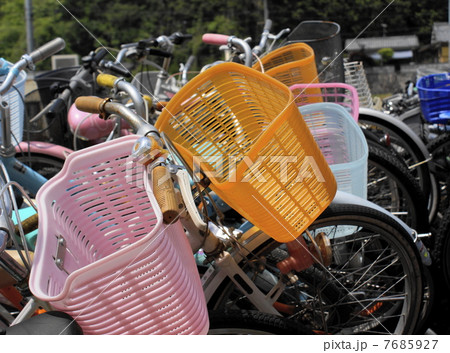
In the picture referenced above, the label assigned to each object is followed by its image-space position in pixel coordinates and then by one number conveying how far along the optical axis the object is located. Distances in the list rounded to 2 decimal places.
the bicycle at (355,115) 2.73
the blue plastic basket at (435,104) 3.38
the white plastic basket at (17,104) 2.86
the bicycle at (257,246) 1.81
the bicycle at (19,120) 2.52
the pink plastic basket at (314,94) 2.62
